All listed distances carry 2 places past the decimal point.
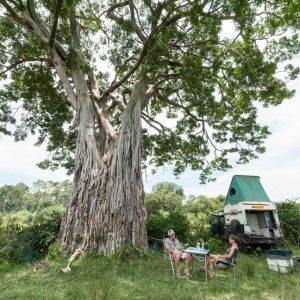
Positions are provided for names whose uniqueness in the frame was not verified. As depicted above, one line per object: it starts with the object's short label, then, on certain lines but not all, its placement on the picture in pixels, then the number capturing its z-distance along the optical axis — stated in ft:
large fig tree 24.26
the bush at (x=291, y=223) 40.11
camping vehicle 29.68
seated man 18.07
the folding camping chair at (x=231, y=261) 17.90
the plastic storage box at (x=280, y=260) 20.77
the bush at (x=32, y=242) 26.03
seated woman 17.88
